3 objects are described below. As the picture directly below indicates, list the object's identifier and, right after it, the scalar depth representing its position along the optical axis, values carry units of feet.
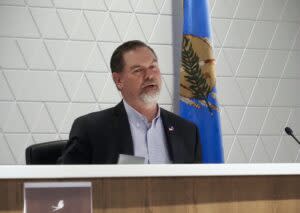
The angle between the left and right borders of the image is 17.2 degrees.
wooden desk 8.76
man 14.32
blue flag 21.88
